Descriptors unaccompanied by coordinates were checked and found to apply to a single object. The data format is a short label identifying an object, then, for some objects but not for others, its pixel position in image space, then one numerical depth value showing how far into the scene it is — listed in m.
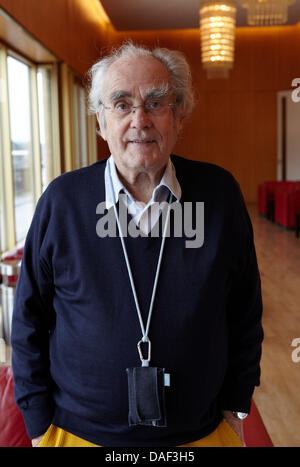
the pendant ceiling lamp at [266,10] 7.79
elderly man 1.50
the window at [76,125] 9.46
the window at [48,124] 9.04
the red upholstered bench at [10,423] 1.86
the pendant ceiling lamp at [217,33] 8.05
